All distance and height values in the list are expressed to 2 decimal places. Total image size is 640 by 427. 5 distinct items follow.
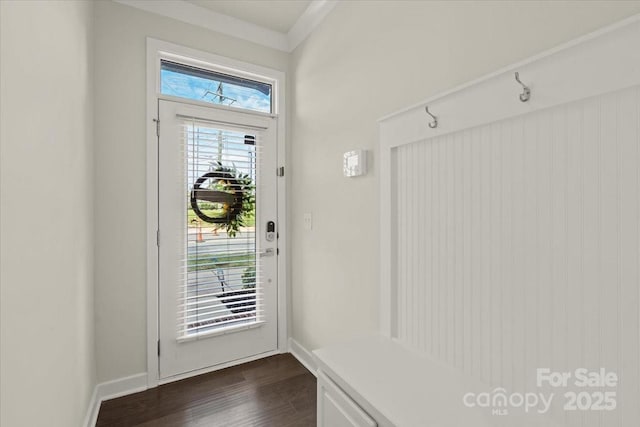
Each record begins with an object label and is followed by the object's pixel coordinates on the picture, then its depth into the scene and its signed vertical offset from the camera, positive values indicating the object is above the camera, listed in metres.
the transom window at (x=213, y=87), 2.34 +1.02
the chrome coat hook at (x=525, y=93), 1.01 +0.39
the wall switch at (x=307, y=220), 2.43 -0.05
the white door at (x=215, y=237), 2.27 -0.17
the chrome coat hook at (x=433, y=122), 1.33 +0.39
